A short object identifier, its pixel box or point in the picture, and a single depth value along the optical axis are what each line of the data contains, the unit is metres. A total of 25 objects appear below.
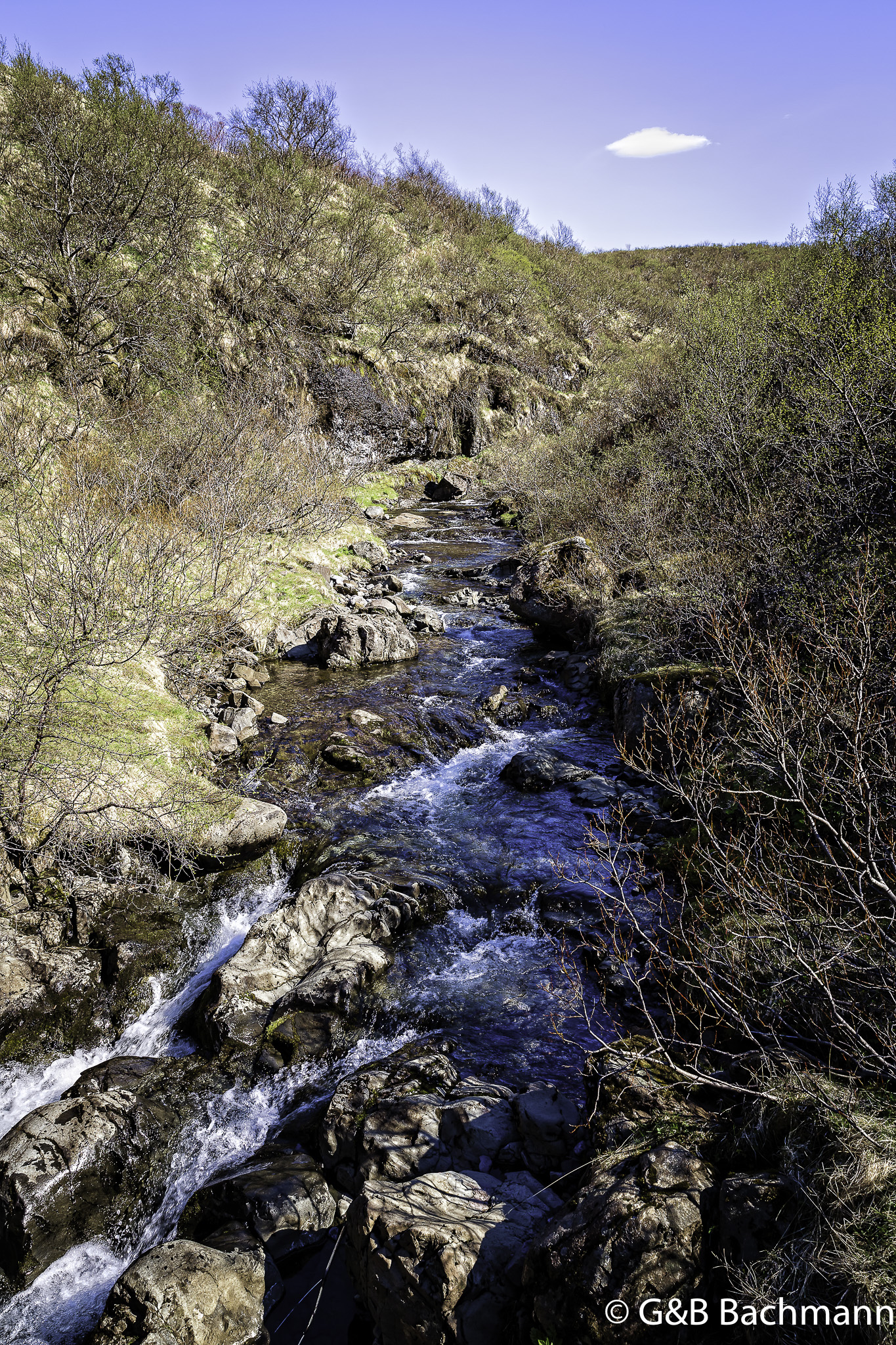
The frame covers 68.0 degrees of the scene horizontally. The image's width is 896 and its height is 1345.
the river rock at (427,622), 16.58
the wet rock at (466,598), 18.88
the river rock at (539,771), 10.61
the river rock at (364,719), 11.93
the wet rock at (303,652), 14.51
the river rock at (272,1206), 4.96
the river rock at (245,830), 8.63
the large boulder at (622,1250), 3.35
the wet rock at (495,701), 12.88
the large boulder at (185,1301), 4.22
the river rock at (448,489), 32.62
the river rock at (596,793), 10.06
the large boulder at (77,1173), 5.03
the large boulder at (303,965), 6.53
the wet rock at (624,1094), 4.50
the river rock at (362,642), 14.22
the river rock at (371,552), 20.95
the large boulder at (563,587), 15.95
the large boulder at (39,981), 6.54
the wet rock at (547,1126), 5.03
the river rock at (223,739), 10.64
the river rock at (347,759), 10.91
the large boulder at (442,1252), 3.88
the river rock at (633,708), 10.91
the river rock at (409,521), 26.48
